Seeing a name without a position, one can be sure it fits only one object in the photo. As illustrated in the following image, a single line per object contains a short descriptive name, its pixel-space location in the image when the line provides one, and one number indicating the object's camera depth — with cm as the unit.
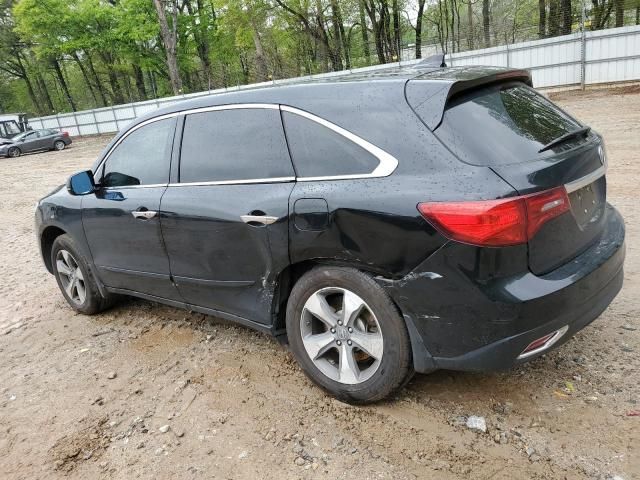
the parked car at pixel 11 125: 3097
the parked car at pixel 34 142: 2614
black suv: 225
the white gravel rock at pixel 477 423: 255
